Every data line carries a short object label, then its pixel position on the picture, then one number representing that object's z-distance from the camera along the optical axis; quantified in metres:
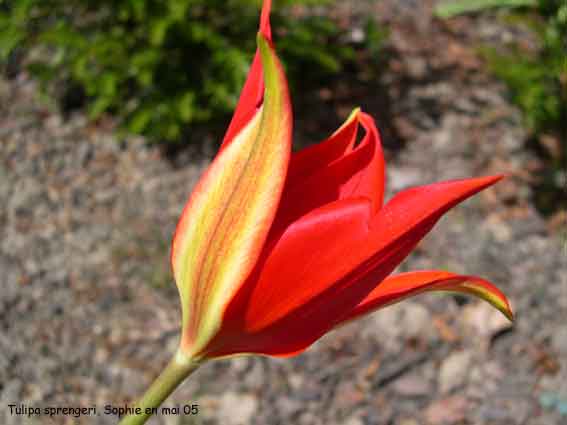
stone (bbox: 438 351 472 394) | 0.32
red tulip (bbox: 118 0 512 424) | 0.11
